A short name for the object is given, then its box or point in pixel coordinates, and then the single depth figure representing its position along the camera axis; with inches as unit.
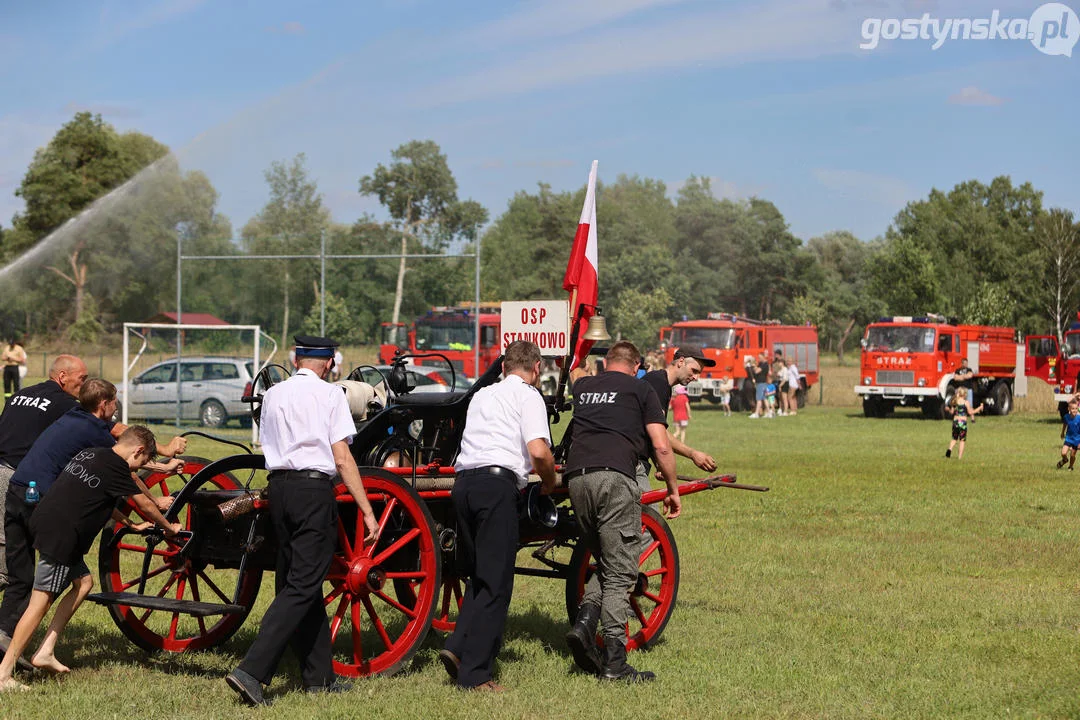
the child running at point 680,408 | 877.2
